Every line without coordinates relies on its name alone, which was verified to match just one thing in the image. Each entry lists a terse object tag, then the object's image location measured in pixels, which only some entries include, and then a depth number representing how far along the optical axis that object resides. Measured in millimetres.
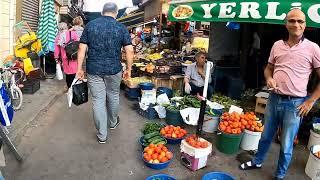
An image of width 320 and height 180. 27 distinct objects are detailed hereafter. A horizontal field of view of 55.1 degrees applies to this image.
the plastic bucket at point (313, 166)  4295
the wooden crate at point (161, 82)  8523
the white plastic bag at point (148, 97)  7132
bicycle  6641
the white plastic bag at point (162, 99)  6922
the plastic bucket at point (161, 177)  3811
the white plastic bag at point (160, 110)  6709
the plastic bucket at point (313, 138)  5145
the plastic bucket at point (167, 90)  7922
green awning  4430
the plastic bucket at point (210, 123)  5883
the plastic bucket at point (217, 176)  3933
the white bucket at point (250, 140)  5176
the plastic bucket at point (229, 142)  5047
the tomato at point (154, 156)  4504
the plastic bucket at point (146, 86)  7336
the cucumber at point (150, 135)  5070
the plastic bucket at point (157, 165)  4453
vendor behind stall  7047
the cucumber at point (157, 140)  4922
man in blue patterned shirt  5008
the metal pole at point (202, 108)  4184
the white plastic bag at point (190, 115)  6002
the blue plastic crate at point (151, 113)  6816
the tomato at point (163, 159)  4488
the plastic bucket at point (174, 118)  6258
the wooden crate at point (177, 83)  8691
